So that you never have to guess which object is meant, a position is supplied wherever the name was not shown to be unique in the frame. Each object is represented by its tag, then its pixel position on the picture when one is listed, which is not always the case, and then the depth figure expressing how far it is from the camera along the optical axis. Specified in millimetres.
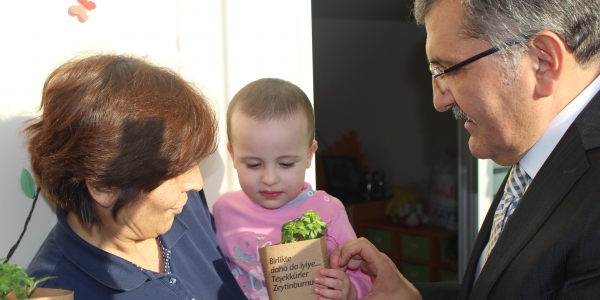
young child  1996
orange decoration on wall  1851
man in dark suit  1455
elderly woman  1474
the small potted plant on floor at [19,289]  1099
